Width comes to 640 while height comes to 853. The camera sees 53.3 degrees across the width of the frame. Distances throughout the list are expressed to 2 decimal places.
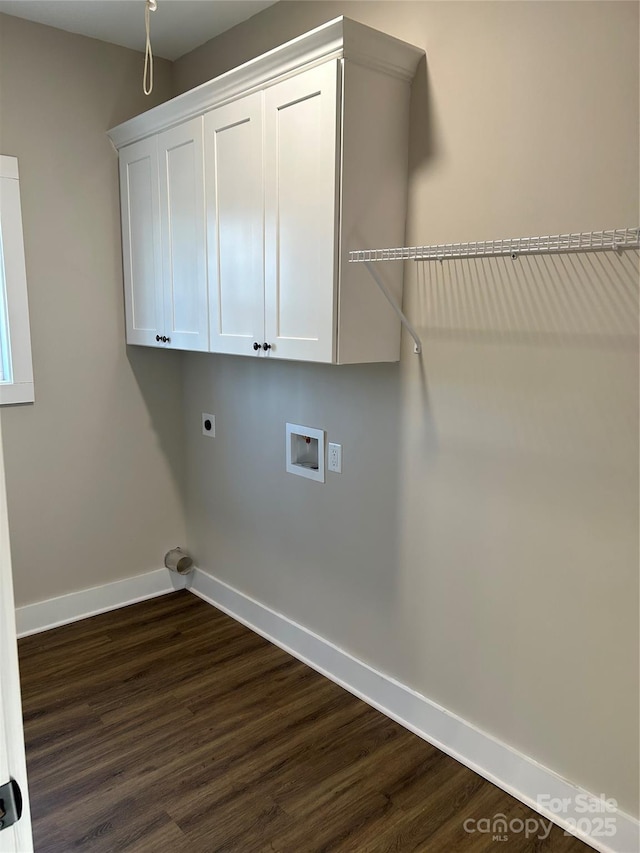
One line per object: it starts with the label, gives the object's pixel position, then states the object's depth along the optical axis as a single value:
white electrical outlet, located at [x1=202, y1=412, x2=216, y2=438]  3.29
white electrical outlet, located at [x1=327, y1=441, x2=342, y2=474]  2.55
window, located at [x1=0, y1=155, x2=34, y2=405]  2.76
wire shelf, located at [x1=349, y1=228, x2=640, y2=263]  1.51
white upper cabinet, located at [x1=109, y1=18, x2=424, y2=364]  1.99
